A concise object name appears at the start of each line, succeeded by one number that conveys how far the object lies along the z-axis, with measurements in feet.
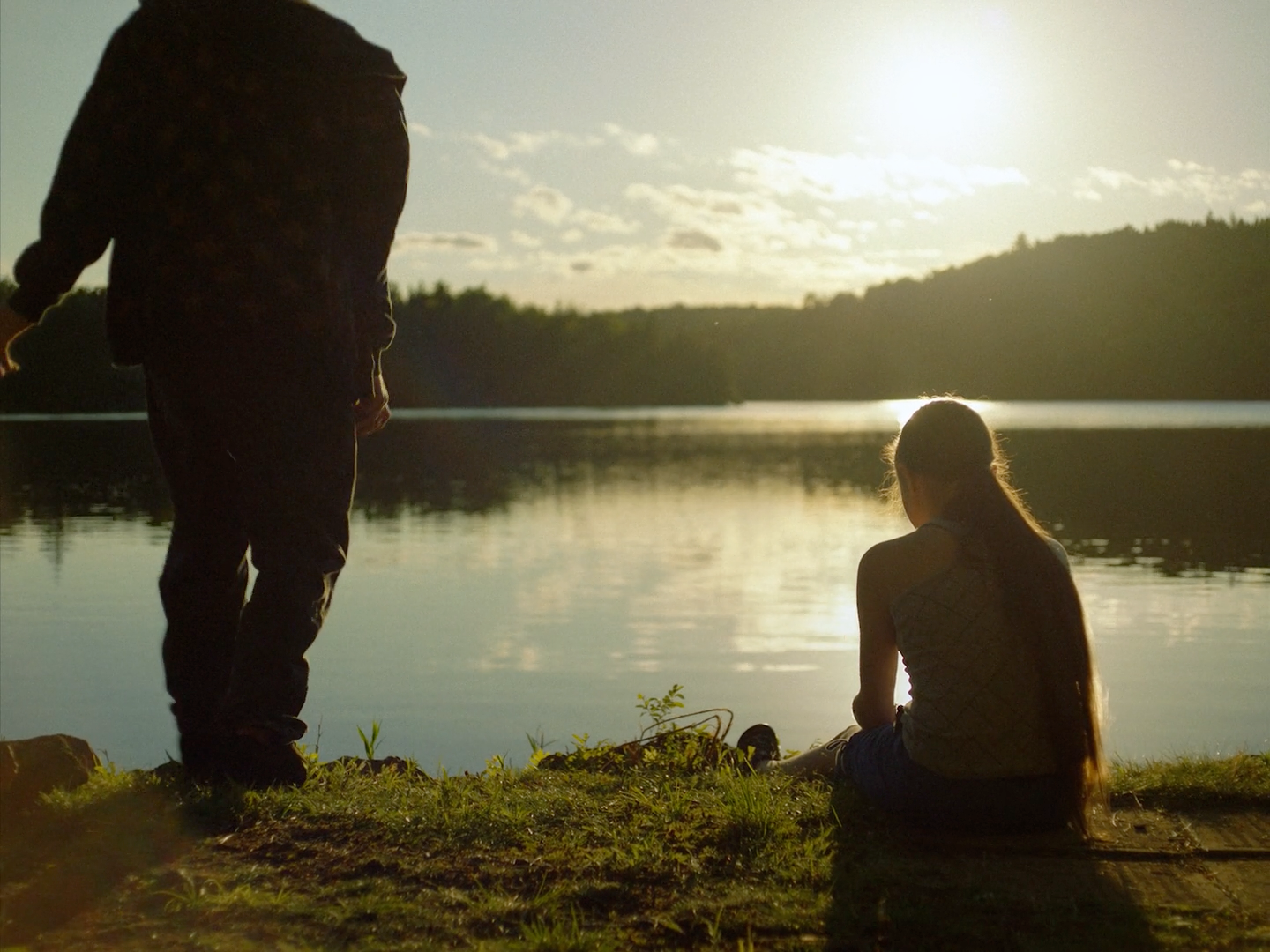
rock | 9.82
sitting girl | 10.30
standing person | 10.14
